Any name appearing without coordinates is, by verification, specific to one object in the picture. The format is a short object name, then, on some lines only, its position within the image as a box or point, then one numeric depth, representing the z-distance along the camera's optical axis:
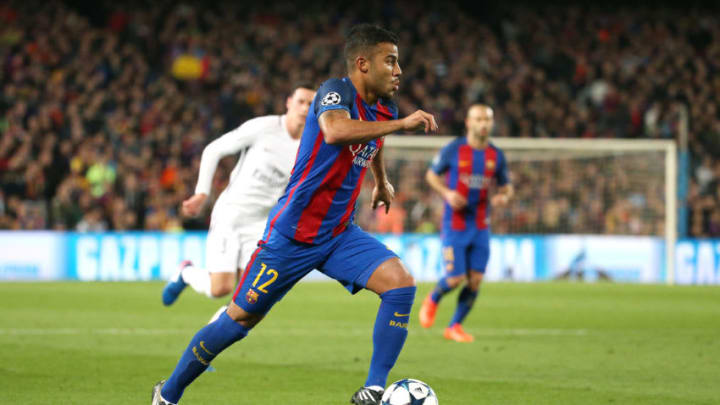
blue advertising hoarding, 38.78
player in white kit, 15.77
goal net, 42.09
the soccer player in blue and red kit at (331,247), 10.41
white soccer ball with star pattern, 10.03
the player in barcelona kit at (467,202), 20.53
